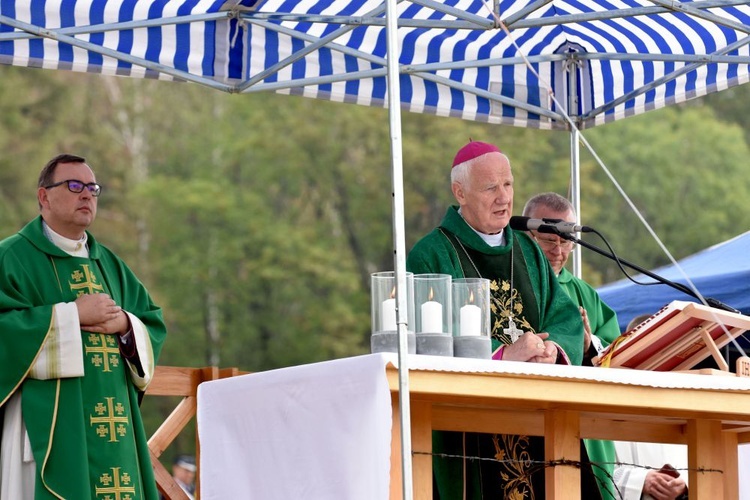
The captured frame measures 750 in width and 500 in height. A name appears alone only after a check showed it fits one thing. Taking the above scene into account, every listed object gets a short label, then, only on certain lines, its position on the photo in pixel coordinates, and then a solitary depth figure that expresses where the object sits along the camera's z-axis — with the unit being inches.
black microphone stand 328.9
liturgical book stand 319.9
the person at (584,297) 422.0
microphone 336.2
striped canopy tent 473.7
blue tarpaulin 569.9
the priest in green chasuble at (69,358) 386.9
